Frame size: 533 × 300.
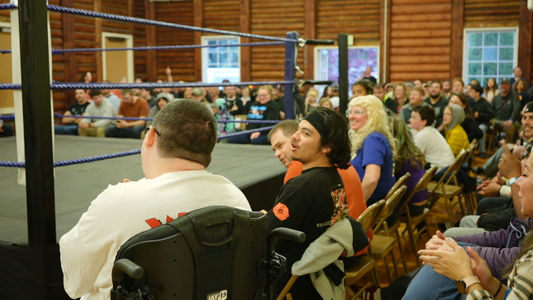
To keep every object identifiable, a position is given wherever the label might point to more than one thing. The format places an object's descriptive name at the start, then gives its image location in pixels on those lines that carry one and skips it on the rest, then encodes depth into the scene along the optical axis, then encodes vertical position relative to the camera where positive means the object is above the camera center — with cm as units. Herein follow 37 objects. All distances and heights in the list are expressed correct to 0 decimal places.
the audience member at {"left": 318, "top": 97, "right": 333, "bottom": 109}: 602 -17
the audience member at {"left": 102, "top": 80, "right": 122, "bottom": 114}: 784 -19
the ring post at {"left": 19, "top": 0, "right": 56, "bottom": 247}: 162 -10
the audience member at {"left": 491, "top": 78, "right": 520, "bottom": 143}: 827 -27
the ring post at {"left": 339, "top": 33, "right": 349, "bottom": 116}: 401 +15
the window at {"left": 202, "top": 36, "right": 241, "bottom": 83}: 1155 +55
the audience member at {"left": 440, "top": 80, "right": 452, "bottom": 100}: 920 +2
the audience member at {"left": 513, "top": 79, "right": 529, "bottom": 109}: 840 -2
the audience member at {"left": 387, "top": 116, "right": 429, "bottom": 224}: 350 -48
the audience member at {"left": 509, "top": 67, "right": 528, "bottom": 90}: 896 +24
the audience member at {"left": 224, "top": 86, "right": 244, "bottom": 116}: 768 -22
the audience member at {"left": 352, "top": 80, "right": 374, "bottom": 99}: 455 +0
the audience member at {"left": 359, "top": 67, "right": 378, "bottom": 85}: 956 +22
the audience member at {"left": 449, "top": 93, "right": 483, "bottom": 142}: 569 -34
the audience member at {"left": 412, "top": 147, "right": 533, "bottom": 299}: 148 -52
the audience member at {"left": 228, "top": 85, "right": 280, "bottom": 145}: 565 -24
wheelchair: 107 -34
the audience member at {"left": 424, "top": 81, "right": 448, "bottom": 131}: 698 -13
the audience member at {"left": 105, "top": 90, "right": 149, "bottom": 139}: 634 -37
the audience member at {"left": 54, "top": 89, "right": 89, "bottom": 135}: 671 -28
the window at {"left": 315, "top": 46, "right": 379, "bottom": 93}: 1055 +51
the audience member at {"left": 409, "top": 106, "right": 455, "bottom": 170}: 445 -43
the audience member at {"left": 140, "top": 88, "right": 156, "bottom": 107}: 877 -16
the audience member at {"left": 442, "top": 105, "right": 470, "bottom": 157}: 516 -39
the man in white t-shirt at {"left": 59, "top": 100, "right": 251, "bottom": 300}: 122 -25
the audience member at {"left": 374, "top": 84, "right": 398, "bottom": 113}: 653 -13
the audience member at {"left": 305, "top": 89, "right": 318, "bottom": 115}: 774 -16
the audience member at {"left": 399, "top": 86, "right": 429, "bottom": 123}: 614 -15
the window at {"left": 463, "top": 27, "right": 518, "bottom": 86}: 969 +62
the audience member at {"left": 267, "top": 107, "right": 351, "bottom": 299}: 200 -38
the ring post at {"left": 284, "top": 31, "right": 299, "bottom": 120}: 388 +13
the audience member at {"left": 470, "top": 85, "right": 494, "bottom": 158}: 799 -37
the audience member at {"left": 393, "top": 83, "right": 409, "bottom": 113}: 715 -9
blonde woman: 311 -34
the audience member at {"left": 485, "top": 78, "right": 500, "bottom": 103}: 930 -2
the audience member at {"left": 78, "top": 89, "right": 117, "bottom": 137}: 648 -32
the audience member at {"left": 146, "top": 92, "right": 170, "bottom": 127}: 665 -24
